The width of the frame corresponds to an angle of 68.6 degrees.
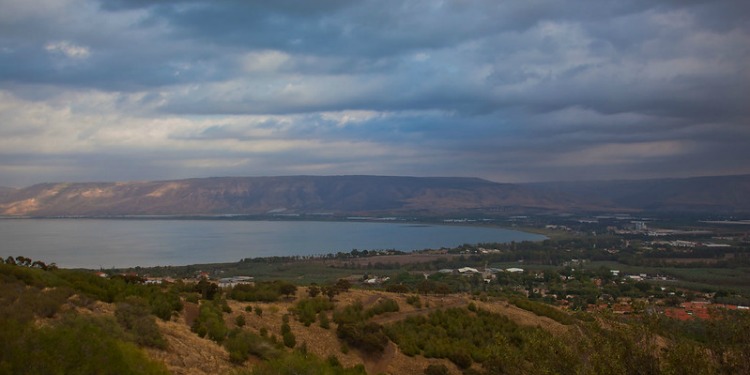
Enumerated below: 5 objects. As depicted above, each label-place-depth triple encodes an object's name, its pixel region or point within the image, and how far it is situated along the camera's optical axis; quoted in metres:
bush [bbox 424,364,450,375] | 18.78
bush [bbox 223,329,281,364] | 14.76
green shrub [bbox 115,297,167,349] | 13.22
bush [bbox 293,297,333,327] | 21.17
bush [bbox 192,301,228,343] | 16.00
